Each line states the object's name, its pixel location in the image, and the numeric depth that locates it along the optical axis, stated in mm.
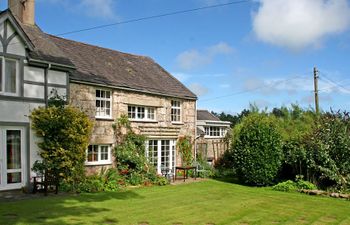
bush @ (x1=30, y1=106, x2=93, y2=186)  14797
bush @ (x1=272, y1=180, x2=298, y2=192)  17309
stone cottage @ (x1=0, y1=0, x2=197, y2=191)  14523
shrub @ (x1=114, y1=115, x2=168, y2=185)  18497
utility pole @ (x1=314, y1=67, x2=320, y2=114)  27597
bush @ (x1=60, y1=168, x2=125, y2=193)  15078
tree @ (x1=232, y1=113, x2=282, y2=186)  18234
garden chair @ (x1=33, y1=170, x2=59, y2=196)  14006
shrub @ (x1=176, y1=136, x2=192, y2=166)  22828
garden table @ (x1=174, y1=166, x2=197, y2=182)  20539
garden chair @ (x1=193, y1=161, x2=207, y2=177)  22195
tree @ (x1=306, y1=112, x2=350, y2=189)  16750
